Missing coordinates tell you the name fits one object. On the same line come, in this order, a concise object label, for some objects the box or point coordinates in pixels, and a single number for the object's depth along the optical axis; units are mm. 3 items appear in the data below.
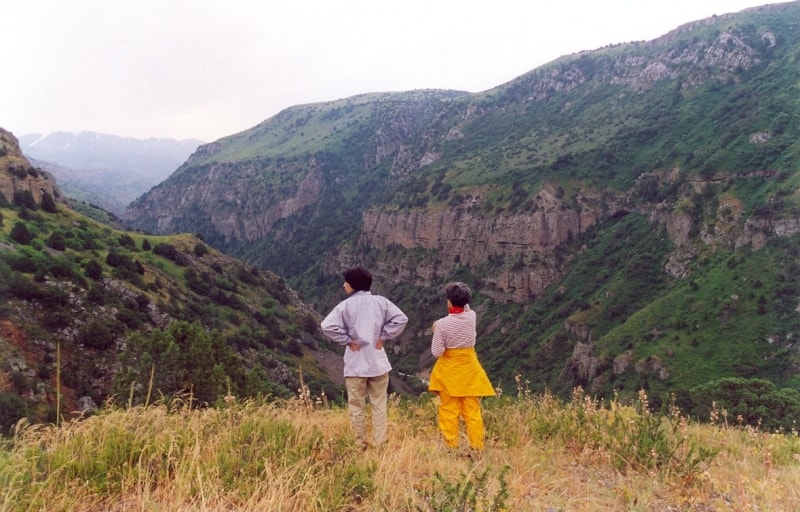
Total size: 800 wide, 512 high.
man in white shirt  5352
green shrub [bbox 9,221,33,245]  29062
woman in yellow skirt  5441
